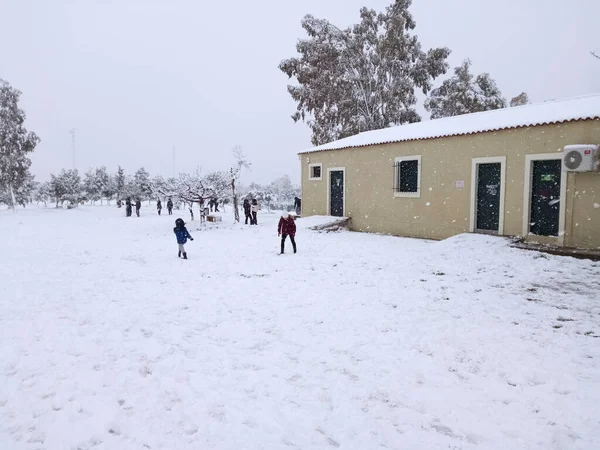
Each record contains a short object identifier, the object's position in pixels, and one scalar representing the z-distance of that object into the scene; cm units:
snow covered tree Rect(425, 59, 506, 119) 2952
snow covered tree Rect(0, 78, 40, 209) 3581
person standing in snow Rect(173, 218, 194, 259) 1105
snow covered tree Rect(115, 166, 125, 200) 5503
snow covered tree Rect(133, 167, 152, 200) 5419
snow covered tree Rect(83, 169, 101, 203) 5838
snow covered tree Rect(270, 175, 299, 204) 5584
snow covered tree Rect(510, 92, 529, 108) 3506
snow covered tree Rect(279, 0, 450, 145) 2820
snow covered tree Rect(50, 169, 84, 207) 4738
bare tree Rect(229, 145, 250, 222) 2280
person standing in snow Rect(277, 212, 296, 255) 1135
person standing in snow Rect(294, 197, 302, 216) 2751
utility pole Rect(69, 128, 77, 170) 8012
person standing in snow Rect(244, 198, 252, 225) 2152
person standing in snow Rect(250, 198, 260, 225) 2116
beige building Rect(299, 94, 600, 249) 985
